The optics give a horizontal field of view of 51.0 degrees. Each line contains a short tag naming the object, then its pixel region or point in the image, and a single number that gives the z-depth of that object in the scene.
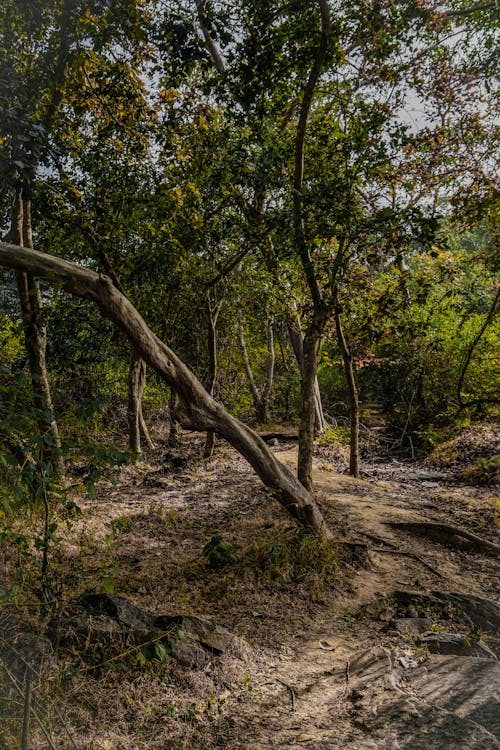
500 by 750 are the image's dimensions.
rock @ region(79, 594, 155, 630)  3.58
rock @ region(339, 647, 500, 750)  2.65
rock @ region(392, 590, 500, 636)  4.46
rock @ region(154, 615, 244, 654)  3.73
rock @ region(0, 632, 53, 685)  2.88
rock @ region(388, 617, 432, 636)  4.25
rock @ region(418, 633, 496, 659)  3.73
